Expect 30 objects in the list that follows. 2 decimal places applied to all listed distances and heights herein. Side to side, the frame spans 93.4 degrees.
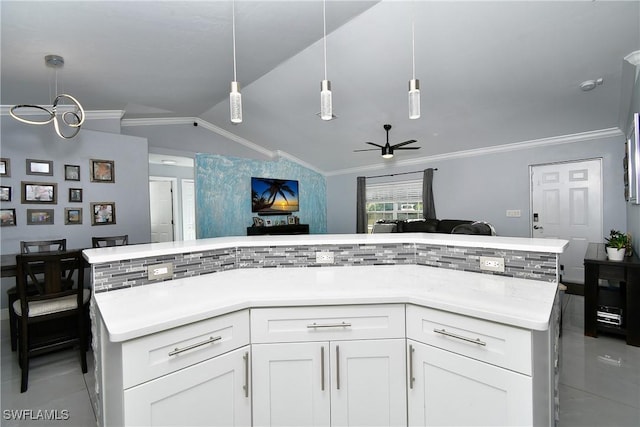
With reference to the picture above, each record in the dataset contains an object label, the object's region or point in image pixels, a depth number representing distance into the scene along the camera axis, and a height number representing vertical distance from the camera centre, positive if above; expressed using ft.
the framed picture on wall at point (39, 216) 12.03 -0.13
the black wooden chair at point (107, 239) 10.80 -0.98
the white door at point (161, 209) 22.58 +0.16
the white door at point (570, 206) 14.42 -0.07
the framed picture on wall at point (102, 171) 13.29 +1.86
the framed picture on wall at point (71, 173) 12.73 +1.70
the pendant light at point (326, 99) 4.94 +1.80
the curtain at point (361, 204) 23.68 +0.31
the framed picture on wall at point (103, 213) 13.41 -0.04
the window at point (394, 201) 21.25 +0.50
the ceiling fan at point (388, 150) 14.10 +2.72
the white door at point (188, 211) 23.24 -0.02
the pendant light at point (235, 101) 5.01 +1.82
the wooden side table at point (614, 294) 8.38 -2.65
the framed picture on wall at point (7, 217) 11.49 -0.13
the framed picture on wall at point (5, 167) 11.45 +1.79
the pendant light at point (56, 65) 8.12 +4.73
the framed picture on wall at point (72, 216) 12.79 -0.14
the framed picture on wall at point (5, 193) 11.45 +0.78
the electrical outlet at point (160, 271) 5.12 -1.04
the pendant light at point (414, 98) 4.91 +1.78
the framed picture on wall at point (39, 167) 11.98 +1.86
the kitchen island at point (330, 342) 3.38 -1.69
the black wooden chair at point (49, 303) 6.81 -2.21
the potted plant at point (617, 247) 8.82 -1.29
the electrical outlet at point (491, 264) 5.10 -0.99
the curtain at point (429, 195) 19.95 +0.79
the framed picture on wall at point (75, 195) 12.88 +0.76
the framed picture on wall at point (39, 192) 11.92 +0.85
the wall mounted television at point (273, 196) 21.90 +1.03
